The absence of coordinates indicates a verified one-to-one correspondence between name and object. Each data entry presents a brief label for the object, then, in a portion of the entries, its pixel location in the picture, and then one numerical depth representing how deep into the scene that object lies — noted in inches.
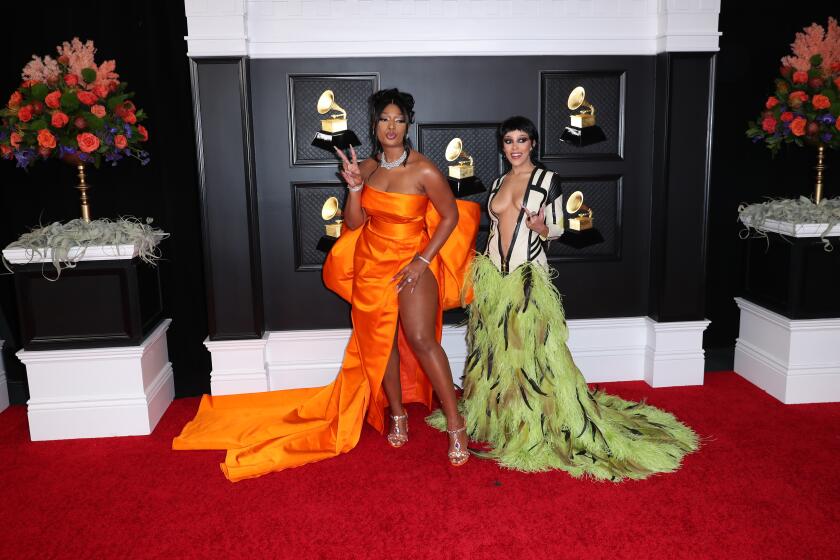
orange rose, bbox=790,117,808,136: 146.3
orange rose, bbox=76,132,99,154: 133.2
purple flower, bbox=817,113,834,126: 144.2
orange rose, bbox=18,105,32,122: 131.5
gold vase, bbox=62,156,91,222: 141.5
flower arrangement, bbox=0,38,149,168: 133.1
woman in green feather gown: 122.3
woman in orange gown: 122.6
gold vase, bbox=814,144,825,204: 153.1
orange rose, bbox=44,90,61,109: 131.0
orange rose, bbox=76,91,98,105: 132.3
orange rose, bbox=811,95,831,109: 143.0
